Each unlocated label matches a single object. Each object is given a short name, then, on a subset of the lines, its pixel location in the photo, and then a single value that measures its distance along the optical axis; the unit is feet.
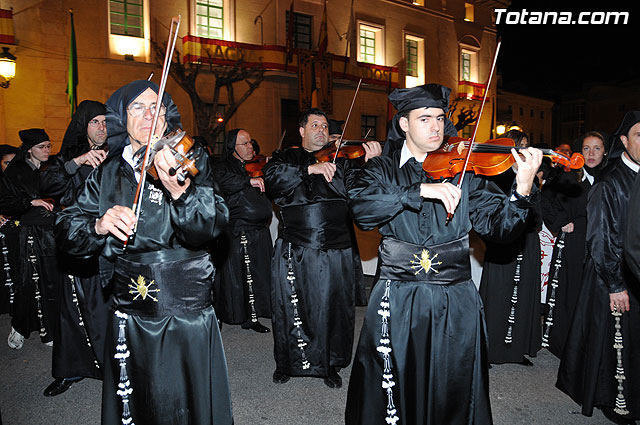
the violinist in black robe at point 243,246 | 19.92
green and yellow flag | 41.75
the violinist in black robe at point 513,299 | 15.44
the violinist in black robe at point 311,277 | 14.34
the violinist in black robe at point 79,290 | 13.79
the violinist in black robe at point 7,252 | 19.89
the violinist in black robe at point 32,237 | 17.60
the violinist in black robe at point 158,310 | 7.85
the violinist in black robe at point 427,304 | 8.48
